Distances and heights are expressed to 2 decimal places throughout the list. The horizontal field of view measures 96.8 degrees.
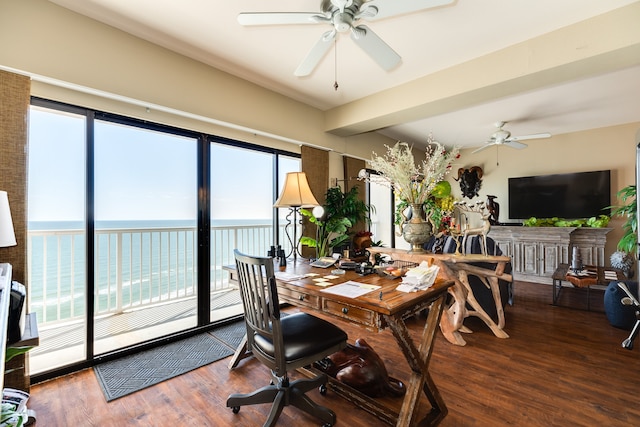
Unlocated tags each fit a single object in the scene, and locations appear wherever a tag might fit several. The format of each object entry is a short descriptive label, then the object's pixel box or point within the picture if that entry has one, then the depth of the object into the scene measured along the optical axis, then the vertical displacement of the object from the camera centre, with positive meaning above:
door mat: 2.07 -1.27
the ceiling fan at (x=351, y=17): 1.60 +1.16
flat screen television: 4.64 +0.30
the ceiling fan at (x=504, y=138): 4.13 +1.10
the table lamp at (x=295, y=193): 2.58 +0.17
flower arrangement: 2.17 +0.31
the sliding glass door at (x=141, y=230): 2.73 -0.24
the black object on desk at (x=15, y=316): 1.33 -0.51
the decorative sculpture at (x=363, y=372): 1.86 -1.10
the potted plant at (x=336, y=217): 3.98 -0.08
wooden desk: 1.42 -0.56
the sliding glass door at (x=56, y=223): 2.32 -0.13
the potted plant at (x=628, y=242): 3.42 -0.35
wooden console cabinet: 4.52 -0.57
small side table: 3.27 -0.77
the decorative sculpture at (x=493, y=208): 5.46 +0.08
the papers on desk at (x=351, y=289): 1.58 -0.46
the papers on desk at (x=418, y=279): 1.62 -0.39
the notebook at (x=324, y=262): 2.34 -0.44
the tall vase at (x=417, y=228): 2.34 -0.14
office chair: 1.48 -0.74
